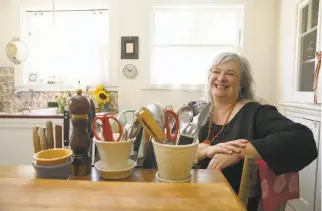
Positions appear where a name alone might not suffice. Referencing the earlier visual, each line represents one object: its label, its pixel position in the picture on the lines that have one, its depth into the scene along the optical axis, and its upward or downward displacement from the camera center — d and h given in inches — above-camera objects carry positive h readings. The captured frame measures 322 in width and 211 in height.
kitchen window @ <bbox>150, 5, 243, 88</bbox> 115.3 +21.9
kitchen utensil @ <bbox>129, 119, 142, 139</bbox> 24.6 -4.6
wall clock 116.7 +6.4
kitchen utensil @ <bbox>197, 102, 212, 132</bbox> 29.8 -3.8
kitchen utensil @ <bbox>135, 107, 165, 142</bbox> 22.4 -3.8
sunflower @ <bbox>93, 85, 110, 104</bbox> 115.3 -5.4
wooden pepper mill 24.1 -5.4
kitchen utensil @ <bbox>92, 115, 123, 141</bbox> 23.5 -4.7
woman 36.4 -8.1
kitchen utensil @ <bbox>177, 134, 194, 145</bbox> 24.0 -5.5
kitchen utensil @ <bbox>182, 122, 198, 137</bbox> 25.1 -4.8
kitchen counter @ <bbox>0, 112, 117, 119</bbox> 95.0 -13.1
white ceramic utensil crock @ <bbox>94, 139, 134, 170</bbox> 23.2 -6.8
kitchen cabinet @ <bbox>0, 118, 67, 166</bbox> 96.4 -24.0
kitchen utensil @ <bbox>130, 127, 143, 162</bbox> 28.3 -7.5
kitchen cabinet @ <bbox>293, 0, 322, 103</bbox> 75.4 +13.2
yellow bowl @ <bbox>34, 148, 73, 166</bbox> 22.9 -7.3
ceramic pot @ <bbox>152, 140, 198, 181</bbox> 23.3 -7.4
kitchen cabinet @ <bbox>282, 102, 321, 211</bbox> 70.4 -26.8
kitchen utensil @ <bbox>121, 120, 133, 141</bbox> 24.3 -4.8
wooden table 17.8 -9.0
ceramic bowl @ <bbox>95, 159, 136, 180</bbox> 23.9 -8.9
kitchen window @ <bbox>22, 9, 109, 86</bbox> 123.1 +18.8
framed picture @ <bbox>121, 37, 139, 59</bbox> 115.3 +17.9
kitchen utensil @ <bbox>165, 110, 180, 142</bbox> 25.0 -4.5
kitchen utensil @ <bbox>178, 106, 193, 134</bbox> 28.3 -3.7
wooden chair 26.2 -10.3
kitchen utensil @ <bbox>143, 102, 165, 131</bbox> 24.2 -2.9
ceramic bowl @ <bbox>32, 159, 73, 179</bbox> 23.0 -8.5
